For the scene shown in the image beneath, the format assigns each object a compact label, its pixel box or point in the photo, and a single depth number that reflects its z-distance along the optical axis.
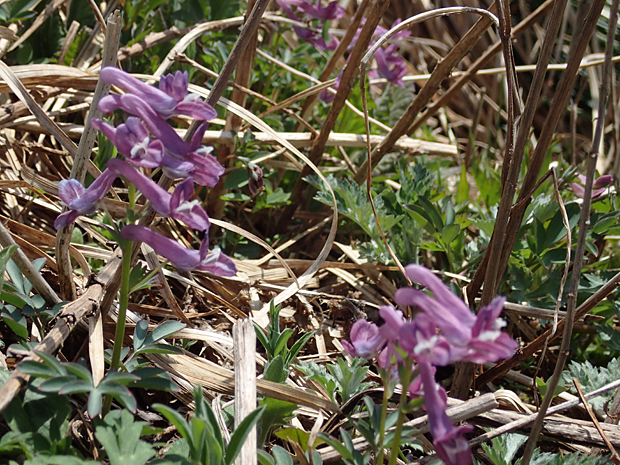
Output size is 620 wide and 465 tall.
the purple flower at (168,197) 0.46
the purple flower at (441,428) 0.45
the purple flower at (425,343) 0.45
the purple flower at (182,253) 0.47
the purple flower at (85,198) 0.47
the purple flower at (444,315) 0.45
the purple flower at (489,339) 0.44
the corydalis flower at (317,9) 0.73
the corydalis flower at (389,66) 0.75
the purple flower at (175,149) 0.47
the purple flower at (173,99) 0.47
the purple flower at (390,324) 0.45
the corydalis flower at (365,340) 0.46
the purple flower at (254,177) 0.56
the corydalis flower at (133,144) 0.46
